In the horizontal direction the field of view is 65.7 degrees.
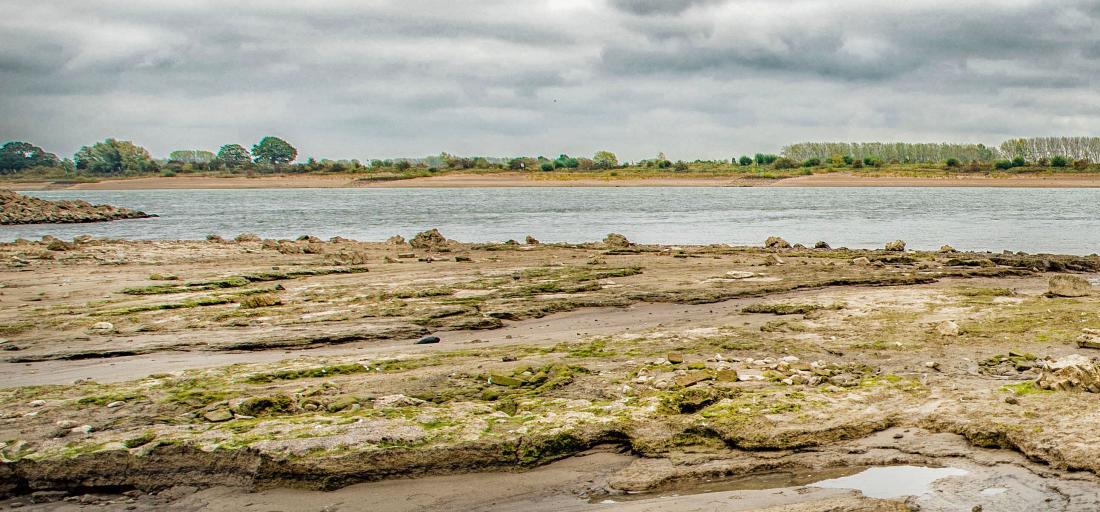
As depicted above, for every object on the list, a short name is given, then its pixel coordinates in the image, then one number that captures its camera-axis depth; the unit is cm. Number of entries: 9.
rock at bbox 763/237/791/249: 2184
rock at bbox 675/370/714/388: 725
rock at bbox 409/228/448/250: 2367
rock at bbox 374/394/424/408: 699
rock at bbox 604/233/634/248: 2294
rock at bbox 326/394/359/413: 696
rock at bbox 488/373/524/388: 755
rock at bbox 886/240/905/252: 2088
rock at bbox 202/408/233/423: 675
